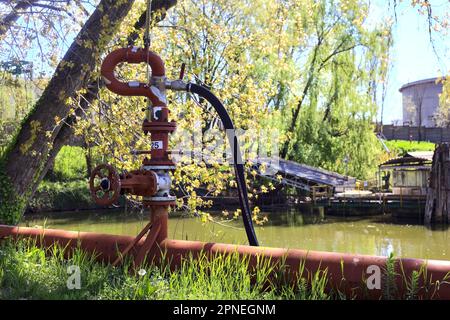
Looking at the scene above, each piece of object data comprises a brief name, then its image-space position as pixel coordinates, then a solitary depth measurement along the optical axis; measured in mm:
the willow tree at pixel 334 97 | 27250
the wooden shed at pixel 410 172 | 26438
